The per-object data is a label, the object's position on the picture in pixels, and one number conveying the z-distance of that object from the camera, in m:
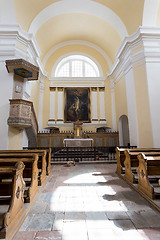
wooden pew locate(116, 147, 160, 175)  4.45
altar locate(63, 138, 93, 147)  8.70
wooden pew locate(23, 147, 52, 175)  4.40
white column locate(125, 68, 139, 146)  7.43
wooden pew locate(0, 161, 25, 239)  1.61
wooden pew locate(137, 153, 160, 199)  2.77
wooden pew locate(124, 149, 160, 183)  3.64
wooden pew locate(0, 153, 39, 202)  2.65
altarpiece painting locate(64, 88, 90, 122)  11.89
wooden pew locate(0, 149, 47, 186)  3.69
